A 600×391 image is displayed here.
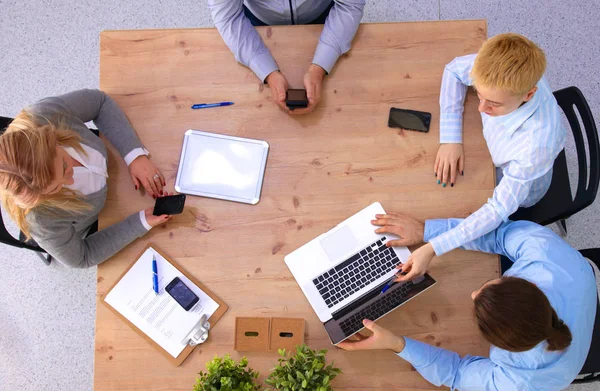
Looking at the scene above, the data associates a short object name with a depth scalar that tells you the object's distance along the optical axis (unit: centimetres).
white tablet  132
